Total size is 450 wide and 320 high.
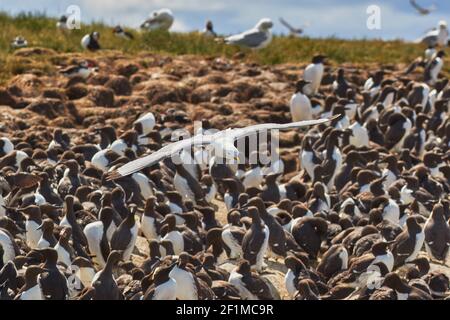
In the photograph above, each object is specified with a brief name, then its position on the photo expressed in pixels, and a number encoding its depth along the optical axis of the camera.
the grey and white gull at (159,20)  38.34
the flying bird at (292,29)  43.06
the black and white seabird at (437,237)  19.30
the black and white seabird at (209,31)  37.76
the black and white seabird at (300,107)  29.03
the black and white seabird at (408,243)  18.53
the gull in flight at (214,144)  13.72
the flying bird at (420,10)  40.56
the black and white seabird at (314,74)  31.59
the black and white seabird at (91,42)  33.06
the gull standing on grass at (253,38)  35.12
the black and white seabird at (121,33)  35.34
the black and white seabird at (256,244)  18.02
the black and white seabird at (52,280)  15.55
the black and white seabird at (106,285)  15.10
